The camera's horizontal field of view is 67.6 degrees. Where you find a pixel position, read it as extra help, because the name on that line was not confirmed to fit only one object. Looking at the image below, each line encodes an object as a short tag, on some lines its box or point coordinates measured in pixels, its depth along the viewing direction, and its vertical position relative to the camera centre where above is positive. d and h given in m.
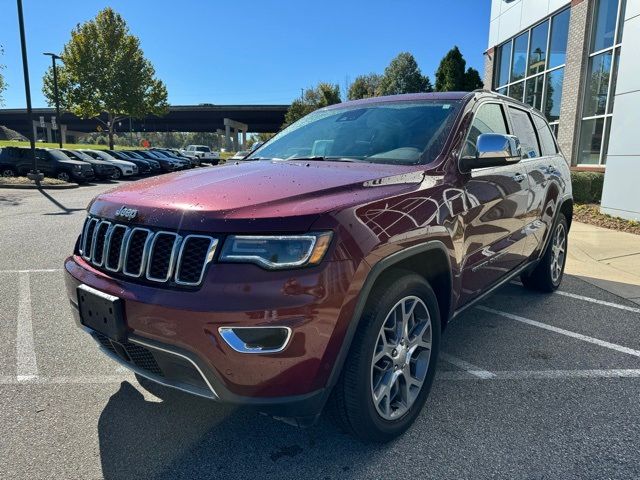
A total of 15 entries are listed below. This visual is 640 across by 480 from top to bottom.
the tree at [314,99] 45.03 +4.58
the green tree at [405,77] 41.84 +6.00
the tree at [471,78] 24.80 +3.52
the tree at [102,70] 34.69 +5.22
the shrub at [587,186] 11.29 -0.87
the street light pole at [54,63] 28.50 +4.71
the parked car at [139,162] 27.87 -1.09
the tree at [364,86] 49.00 +6.25
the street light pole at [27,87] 17.03 +1.99
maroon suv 1.95 -0.56
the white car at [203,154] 42.12 -0.89
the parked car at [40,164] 20.08 -0.93
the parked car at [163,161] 31.39 -1.18
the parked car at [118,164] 24.72 -1.12
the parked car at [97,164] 22.28 -1.01
